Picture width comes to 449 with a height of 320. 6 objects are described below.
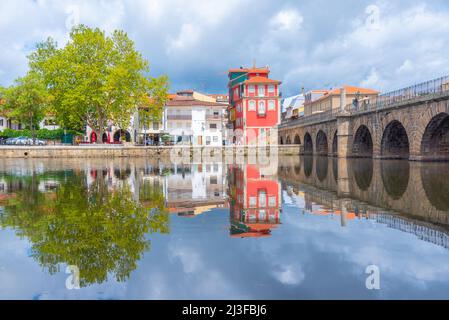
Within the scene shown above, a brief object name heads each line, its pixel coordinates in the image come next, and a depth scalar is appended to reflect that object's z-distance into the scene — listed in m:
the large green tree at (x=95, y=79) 51.72
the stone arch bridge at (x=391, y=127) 30.16
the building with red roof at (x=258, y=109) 70.68
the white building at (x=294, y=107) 102.50
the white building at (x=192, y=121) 73.44
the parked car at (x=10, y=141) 75.44
